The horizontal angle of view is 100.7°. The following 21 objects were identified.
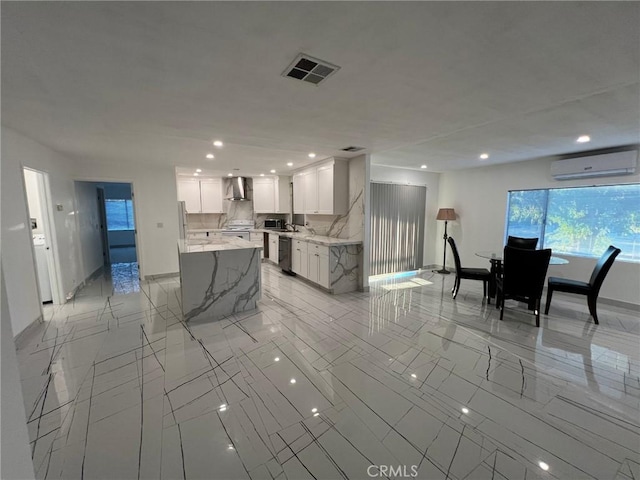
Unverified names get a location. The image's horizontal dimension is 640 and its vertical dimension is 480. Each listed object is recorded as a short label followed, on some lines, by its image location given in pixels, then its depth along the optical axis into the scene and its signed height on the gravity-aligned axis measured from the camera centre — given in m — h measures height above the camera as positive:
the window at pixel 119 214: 9.78 -0.33
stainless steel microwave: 7.14 -0.49
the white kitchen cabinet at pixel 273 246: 6.55 -1.04
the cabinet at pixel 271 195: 7.15 +0.29
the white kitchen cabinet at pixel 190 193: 6.99 +0.33
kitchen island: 3.55 -1.02
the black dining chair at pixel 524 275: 3.48 -0.92
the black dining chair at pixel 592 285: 3.52 -1.09
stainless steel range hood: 7.22 +0.45
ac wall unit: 3.96 +0.65
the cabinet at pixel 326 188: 5.00 +0.36
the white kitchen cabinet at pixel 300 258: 5.37 -1.10
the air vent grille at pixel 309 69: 1.71 +0.93
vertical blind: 6.18 -0.50
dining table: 4.23 -0.99
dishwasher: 6.07 -1.12
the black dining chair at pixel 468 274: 4.38 -1.13
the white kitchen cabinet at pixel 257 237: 7.34 -0.87
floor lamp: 6.37 -0.23
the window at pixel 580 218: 4.21 -0.21
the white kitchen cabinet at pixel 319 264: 4.72 -1.08
